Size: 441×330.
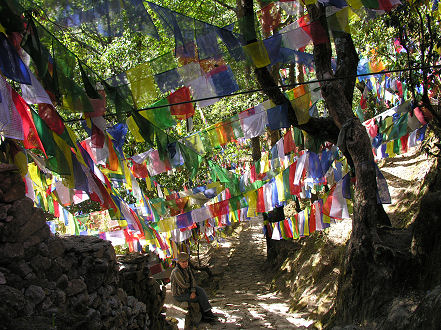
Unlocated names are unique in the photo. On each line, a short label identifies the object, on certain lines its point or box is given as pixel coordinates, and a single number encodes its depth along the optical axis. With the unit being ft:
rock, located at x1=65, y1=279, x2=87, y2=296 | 15.95
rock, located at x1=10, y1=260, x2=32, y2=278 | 14.17
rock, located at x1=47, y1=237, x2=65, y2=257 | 16.02
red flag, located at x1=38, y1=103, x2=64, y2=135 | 15.01
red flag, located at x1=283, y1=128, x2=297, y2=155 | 29.60
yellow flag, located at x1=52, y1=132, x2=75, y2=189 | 15.30
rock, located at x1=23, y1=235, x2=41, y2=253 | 14.79
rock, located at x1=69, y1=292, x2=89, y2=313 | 15.88
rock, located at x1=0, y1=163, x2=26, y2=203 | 14.58
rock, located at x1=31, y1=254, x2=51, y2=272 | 14.85
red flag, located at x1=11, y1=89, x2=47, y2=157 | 13.66
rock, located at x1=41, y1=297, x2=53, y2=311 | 14.37
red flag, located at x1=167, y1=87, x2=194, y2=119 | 19.89
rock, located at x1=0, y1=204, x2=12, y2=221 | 14.23
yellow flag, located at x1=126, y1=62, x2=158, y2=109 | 17.66
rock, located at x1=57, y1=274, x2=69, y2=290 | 15.63
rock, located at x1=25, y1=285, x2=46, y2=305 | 14.01
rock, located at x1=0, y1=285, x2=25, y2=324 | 12.60
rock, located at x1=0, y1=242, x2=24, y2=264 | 13.99
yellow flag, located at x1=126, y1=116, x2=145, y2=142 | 20.04
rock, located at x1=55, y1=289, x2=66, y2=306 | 15.02
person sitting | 25.96
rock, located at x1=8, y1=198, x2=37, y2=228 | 14.64
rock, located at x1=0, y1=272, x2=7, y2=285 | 13.34
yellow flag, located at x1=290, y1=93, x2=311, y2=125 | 23.25
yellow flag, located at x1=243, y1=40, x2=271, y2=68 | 18.07
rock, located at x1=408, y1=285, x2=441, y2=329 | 12.92
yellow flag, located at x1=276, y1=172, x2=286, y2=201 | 29.48
